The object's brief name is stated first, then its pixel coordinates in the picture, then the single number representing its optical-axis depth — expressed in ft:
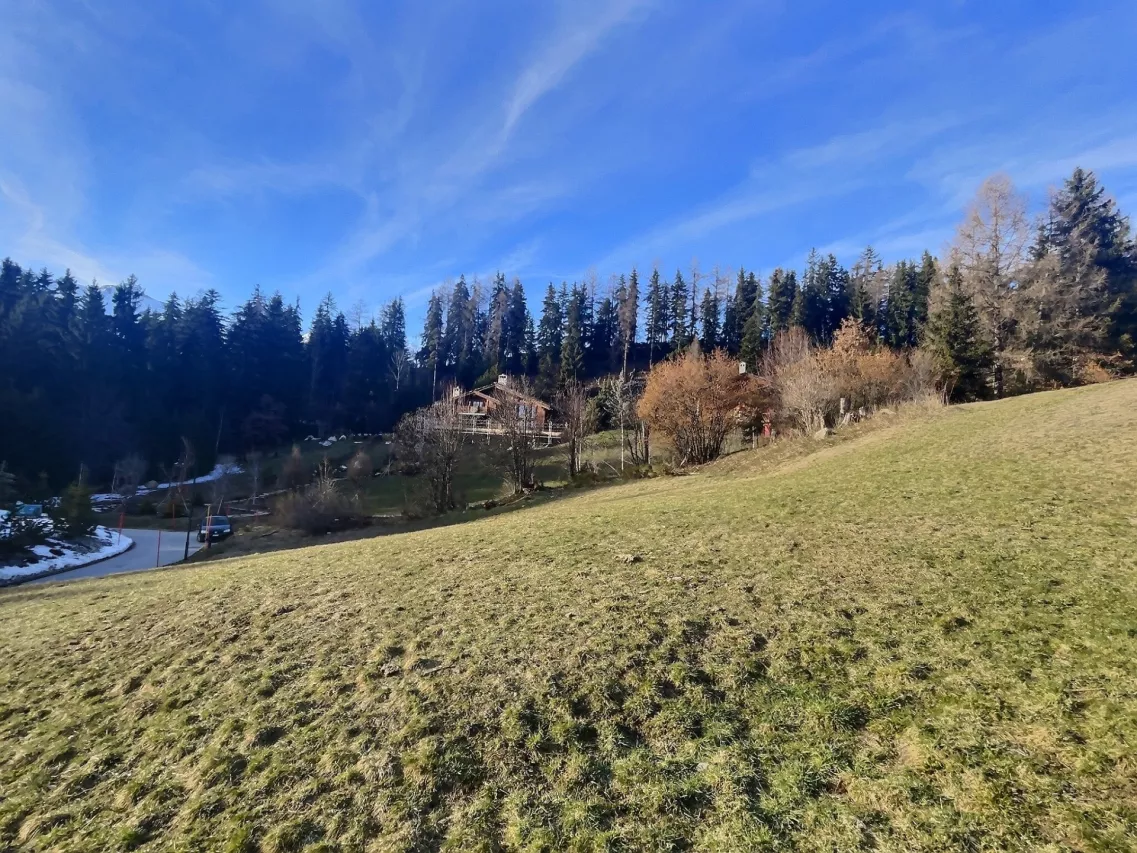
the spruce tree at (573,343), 197.57
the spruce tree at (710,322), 225.66
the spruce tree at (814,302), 214.90
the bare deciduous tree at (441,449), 91.04
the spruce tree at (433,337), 263.18
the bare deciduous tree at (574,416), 108.27
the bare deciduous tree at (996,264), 113.19
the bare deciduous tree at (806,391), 91.09
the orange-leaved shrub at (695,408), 98.78
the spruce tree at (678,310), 232.12
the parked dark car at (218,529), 93.20
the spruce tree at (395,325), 272.51
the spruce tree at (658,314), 254.06
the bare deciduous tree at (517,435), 96.32
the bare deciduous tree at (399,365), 245.45
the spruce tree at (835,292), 236.02
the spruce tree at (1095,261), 116.98
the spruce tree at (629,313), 253.24
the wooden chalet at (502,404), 102.12
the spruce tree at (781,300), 208.20
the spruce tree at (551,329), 246.23
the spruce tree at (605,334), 260.42
